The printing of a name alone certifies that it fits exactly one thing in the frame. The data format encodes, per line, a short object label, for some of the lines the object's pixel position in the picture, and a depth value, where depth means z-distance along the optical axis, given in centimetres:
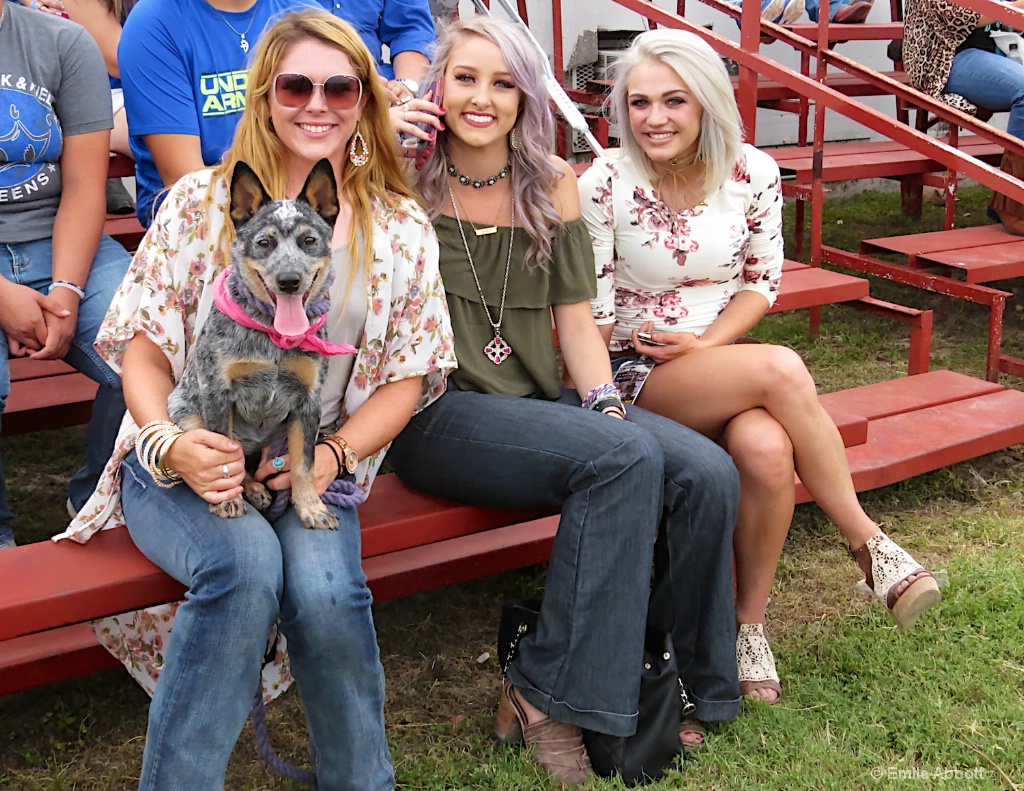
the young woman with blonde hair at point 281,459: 209
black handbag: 252
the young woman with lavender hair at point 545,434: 247
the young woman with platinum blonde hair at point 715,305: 285
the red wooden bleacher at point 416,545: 226
